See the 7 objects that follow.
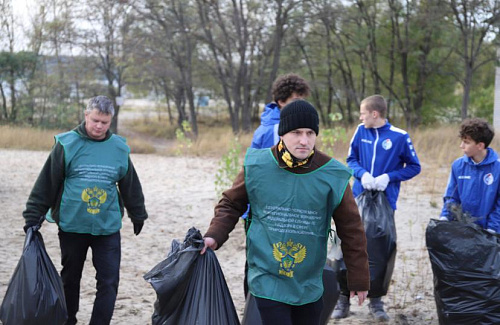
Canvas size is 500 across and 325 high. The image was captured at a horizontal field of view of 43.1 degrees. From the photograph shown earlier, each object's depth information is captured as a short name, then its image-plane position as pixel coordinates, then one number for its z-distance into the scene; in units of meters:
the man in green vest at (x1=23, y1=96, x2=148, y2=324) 3.75
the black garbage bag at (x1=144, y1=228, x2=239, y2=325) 2.73
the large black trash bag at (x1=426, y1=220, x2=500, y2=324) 3.80
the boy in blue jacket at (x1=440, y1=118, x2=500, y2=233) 4.11
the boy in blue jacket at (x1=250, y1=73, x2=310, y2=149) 3.95
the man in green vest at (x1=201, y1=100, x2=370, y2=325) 2.66
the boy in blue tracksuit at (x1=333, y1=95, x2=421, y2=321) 4.65
